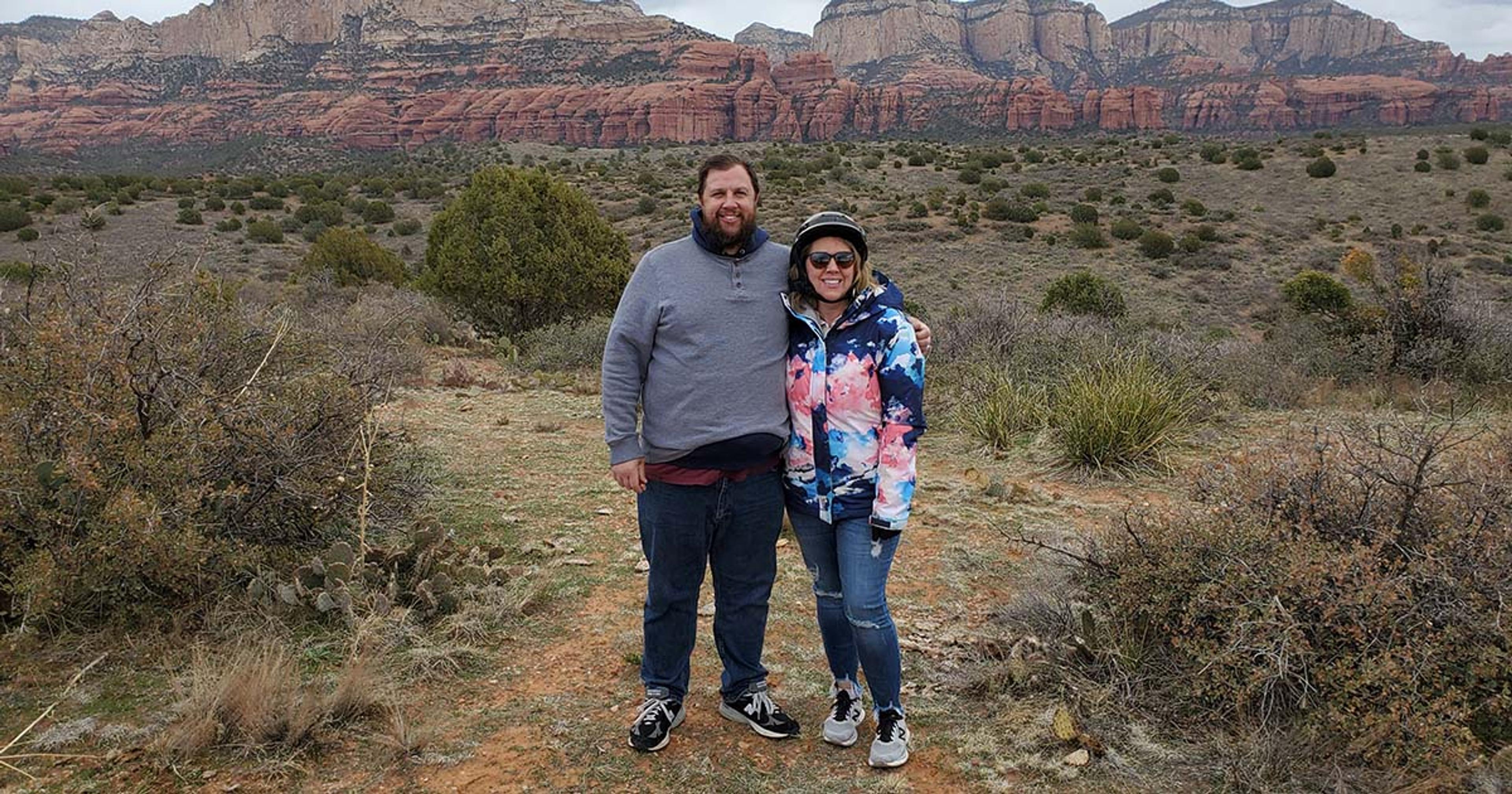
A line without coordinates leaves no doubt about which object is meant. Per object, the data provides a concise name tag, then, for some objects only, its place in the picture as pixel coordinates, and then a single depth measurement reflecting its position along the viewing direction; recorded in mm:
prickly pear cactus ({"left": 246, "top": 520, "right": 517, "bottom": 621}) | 3631
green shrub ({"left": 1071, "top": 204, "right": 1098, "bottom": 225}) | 28000
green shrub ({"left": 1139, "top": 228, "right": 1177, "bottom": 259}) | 25234
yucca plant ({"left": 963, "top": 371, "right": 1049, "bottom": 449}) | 7348
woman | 2629
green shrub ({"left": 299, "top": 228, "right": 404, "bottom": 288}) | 17312
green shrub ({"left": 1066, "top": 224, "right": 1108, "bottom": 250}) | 26094
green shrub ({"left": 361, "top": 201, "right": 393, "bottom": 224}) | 31578
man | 2662
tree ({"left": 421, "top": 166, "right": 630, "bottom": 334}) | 13469
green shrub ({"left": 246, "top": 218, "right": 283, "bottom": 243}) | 26344
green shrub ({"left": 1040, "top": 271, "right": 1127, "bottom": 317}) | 15672
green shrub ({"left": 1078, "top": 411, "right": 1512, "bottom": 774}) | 2557
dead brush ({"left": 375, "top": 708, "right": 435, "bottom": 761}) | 2805
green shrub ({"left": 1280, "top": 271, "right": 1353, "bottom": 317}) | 15727
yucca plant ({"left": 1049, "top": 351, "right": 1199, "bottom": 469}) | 6441
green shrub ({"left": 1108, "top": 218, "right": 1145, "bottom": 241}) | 26469
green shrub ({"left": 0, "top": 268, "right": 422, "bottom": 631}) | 3277
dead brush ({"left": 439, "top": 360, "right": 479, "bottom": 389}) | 9891
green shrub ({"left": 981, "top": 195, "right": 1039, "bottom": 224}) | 29078
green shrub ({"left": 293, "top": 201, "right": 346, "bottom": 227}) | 29641
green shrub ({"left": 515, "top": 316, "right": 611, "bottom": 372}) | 11516
